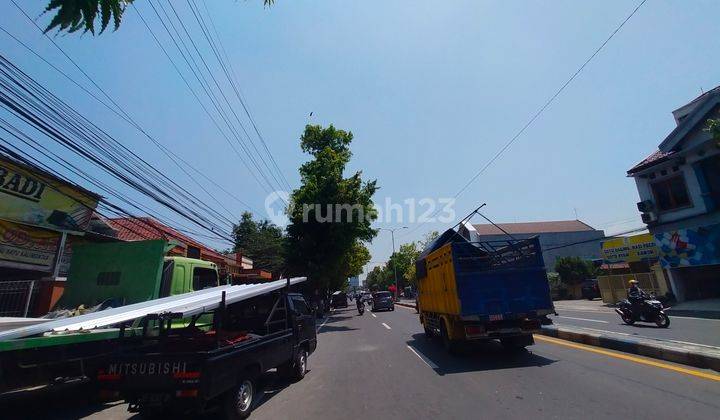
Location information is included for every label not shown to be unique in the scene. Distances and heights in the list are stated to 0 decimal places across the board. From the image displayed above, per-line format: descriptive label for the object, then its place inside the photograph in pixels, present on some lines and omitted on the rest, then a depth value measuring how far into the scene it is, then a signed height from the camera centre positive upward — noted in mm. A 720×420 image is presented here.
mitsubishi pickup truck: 4660 -656
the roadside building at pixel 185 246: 19312 +4018
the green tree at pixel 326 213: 23578 +5902
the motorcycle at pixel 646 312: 12914 -477
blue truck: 8664 +267
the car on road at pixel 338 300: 44594 +1095
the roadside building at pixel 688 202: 19219 +4994
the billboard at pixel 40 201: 9703 +3274
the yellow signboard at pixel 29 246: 9852 +2003
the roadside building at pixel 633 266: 23000 +2406
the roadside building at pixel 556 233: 65750 +12241
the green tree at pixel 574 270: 40094 +3107
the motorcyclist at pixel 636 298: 13414 +3
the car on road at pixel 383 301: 32969 +574
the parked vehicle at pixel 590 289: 34500 +958
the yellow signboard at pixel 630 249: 26406 +3500
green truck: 5918 +670
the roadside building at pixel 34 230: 9602 +2497
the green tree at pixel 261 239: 43984 +9443
